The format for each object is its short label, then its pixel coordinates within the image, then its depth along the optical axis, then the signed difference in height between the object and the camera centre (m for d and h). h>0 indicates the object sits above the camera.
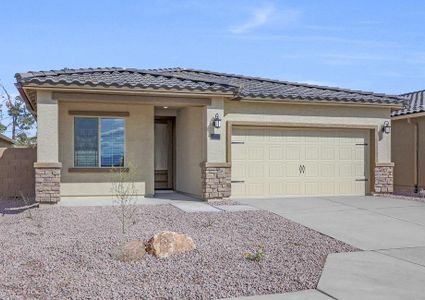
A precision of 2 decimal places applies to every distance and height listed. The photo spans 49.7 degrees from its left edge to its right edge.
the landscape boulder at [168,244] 6.77 -1.43
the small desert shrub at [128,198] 10.29 -1.35
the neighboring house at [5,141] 23.74 +0.44
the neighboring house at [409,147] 16.77 +0.13
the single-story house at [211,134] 12.04 +0.47
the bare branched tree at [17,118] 38.19 +2.65
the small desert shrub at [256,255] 6.54 -1.52
